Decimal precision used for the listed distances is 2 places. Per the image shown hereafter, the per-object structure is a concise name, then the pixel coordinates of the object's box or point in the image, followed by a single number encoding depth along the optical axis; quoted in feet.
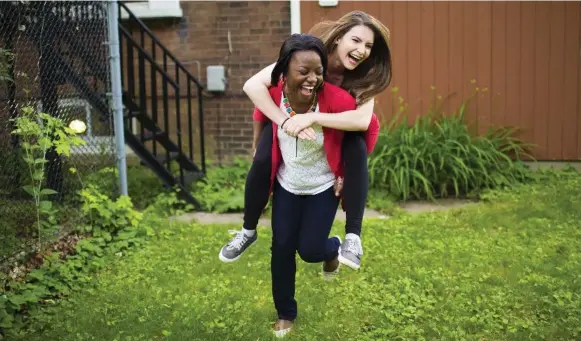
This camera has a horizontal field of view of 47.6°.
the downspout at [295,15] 25.07
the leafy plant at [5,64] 12.27
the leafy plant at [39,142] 13.43
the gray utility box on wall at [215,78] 25.58
